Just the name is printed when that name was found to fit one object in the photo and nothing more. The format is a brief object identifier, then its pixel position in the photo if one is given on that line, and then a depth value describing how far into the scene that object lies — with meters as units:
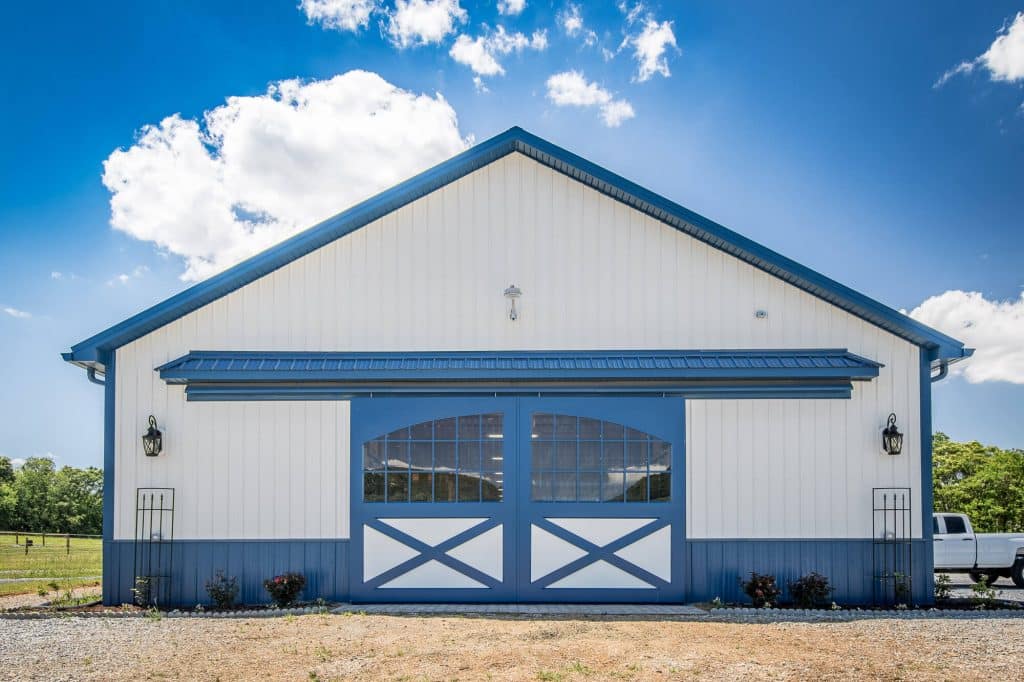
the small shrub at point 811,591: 9.08
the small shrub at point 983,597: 9.37
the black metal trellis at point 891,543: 9.31
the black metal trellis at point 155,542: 9.24
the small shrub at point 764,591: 8.95
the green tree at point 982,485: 25.47
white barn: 9.27
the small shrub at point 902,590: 9.26
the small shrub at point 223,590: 9.12
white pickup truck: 12.52
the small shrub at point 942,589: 9.60
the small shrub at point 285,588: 8.98
